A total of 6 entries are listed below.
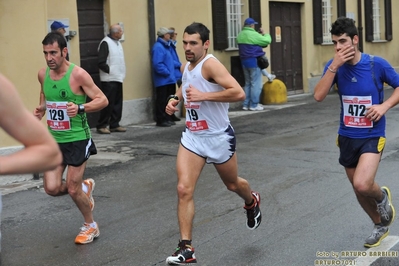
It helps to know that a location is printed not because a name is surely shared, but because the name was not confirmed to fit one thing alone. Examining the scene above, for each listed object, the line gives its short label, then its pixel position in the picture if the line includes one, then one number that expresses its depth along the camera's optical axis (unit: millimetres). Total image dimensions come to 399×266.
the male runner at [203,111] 12125
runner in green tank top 13266
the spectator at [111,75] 27437
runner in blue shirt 11844
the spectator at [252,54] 35219
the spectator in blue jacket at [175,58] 30047
